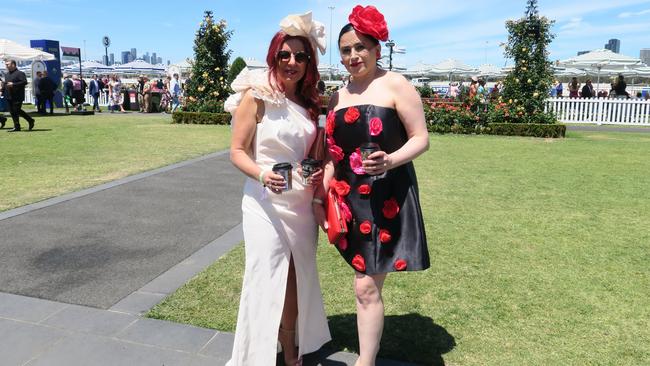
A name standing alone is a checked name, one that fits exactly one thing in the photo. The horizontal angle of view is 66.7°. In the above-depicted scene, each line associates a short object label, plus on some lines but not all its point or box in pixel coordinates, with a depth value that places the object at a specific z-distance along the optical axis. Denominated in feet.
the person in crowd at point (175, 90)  75.77
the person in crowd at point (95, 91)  77.51
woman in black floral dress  7.51
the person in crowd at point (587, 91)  70.74
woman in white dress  7.80
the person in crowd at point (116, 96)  77.87
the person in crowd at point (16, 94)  43.80
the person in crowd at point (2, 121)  46.47
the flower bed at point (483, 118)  49.60
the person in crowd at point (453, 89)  74.69
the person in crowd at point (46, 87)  59.16
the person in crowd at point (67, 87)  69.56
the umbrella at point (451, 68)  120.88
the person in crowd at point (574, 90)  71.05
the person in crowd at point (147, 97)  75.36
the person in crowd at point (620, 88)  70.28
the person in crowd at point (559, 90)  84.99
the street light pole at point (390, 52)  88.94
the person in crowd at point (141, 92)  77.74
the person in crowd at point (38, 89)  59.47
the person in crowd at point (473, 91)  51.77
